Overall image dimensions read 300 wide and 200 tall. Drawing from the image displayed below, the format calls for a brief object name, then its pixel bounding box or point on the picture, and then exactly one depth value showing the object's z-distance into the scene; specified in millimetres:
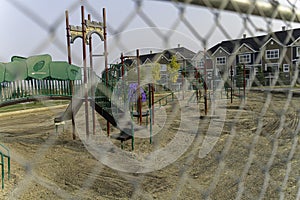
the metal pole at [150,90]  5978
